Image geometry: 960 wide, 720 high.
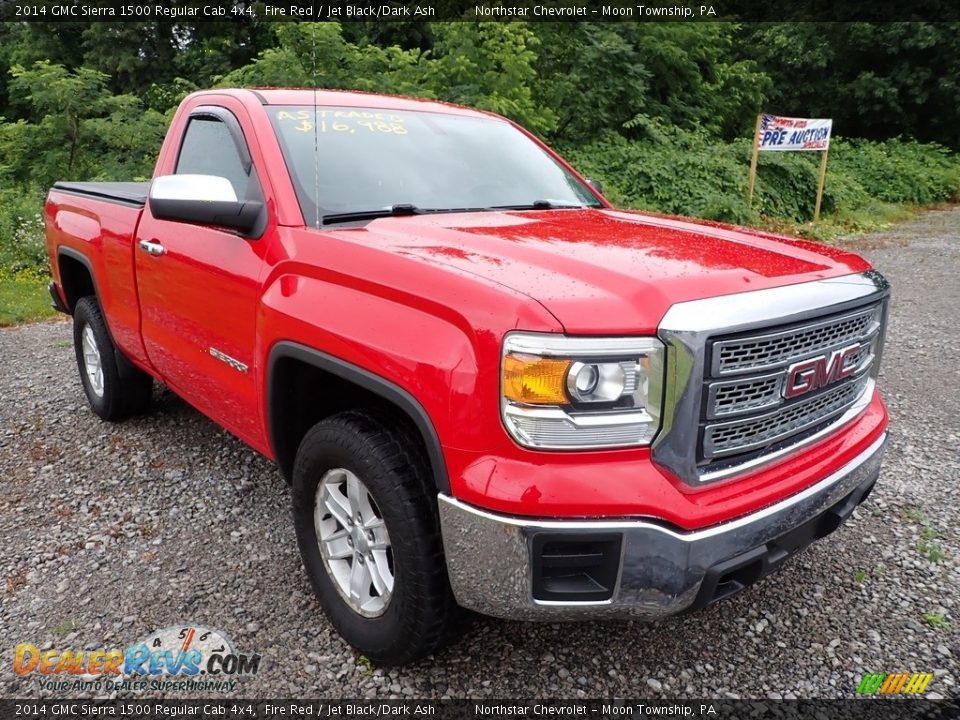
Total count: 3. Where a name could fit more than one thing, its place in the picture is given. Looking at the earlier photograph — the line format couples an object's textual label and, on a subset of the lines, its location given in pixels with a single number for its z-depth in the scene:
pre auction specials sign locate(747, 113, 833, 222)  12.55
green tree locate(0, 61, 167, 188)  10.58
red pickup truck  1.80
